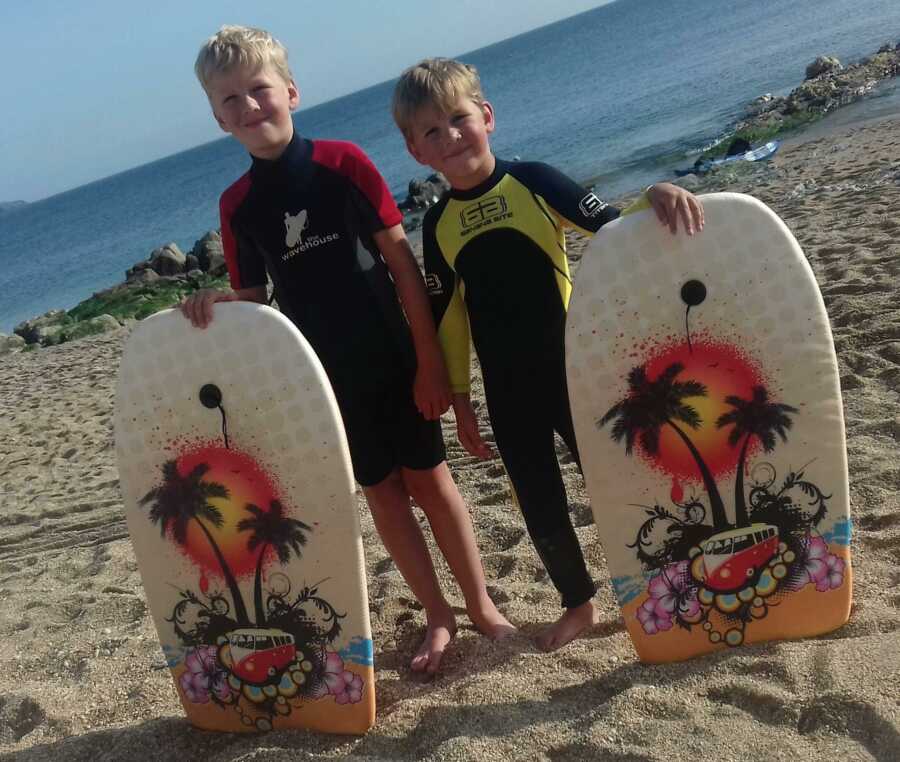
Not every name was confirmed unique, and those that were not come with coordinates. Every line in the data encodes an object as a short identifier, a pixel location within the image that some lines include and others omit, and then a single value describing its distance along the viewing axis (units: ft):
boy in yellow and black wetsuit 7.63
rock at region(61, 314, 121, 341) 45.16
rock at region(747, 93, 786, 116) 55.31
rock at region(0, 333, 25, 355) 48.08
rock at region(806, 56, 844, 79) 61.98
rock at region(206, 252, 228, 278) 59.41
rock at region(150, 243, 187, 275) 64.13
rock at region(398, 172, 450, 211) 65.21
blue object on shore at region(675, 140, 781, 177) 40.75
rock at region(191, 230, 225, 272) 62.08
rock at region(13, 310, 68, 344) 50.08
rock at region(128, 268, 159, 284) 62.54
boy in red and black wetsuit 7.61
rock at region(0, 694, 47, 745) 8.54
